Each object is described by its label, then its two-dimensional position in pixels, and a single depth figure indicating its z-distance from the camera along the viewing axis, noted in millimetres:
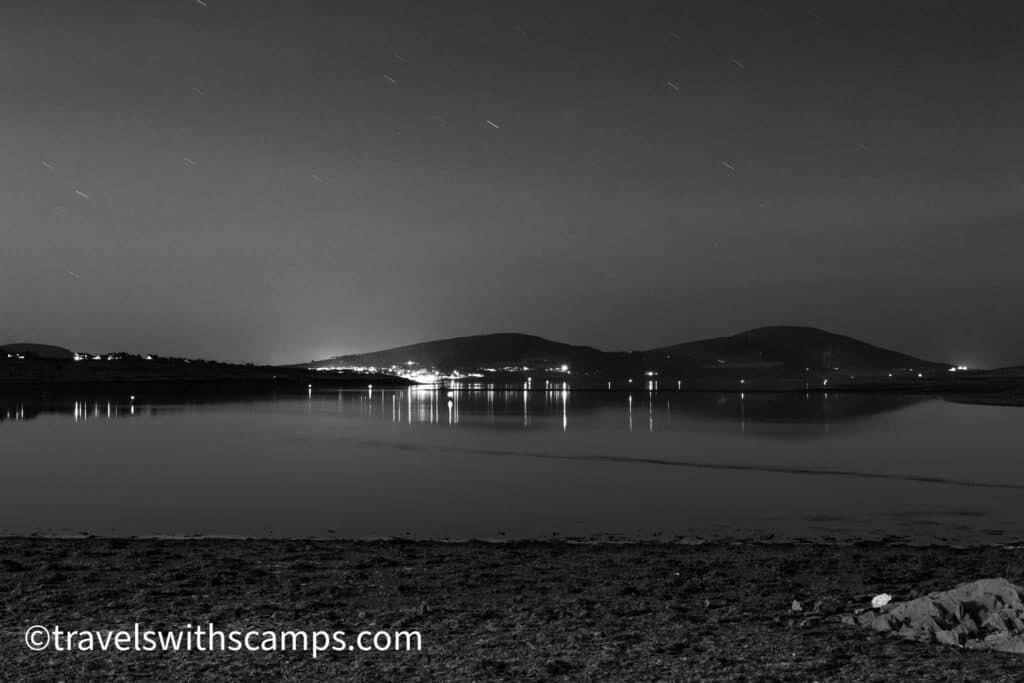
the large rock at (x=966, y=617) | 9148
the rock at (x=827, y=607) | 10633
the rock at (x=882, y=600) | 10846
